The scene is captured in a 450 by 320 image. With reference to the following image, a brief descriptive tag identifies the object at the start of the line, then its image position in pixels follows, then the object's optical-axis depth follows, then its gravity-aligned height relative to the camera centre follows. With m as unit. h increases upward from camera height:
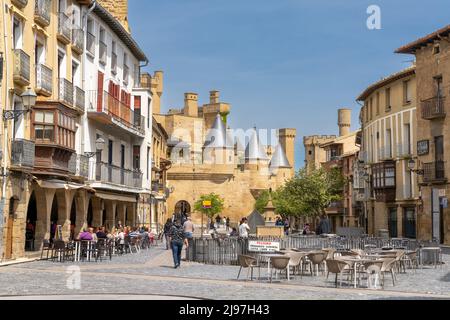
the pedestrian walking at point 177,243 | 22.94 -0.74
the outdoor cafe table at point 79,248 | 25.72 -1.00
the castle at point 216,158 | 89.38 +8.45
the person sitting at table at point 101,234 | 28.34 -0.58
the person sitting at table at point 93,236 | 26.89 -0.63
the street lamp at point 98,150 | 30.36 +2.99
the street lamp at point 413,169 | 41.09 +2.87
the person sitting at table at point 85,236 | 26.23 -0.60
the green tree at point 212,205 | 85.06 +1.68
